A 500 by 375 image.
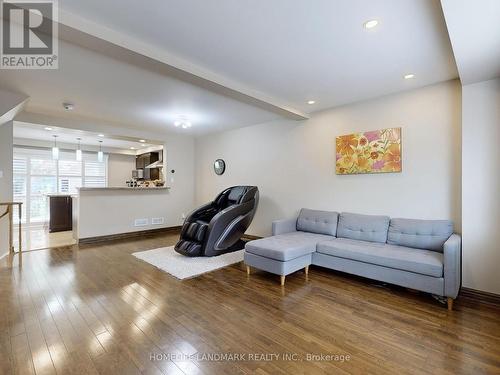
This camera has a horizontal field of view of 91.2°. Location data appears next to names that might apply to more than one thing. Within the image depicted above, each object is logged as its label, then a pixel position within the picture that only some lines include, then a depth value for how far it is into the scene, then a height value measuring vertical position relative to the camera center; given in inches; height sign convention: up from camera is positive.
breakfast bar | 192.9 -20.6
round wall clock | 232.9 +20.3
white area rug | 130.7 -44.4
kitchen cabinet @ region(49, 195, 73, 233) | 231.3 -24.6
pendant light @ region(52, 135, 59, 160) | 213.4 +30.1
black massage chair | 152.3 -26.0
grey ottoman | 115.6 -32.7
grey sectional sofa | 94.3 -28.9
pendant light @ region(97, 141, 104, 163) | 247.2 +31.7
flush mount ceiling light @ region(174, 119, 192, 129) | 187.6 +50.2
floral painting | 132.3 +20.5
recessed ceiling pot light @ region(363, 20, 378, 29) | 74.8 +50.8
